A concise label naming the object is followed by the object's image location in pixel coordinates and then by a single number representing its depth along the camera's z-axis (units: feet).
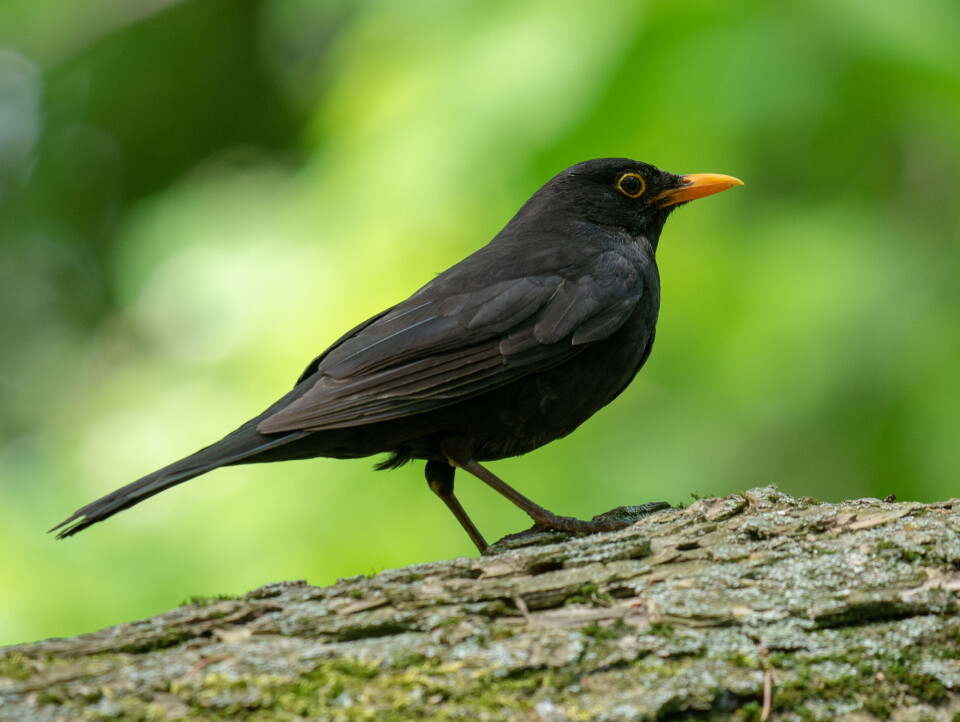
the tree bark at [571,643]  13.56
